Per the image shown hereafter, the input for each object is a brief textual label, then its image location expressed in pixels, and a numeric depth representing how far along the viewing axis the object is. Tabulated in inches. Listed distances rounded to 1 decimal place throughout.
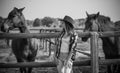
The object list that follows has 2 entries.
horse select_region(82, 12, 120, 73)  177.2
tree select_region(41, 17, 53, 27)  2878.0
